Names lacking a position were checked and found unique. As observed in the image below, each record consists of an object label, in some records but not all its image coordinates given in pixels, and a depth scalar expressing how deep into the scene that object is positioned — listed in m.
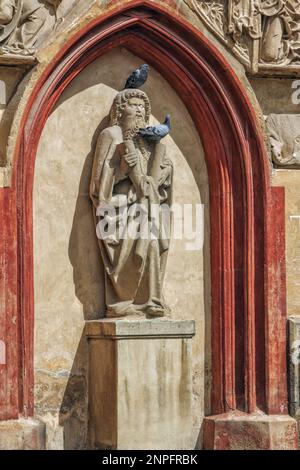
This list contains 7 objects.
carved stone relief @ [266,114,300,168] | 14.30
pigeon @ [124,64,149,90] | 13.88
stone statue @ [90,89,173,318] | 13.70
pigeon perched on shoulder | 13.80
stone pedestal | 13.47
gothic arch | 14.11
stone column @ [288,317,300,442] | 14.21
